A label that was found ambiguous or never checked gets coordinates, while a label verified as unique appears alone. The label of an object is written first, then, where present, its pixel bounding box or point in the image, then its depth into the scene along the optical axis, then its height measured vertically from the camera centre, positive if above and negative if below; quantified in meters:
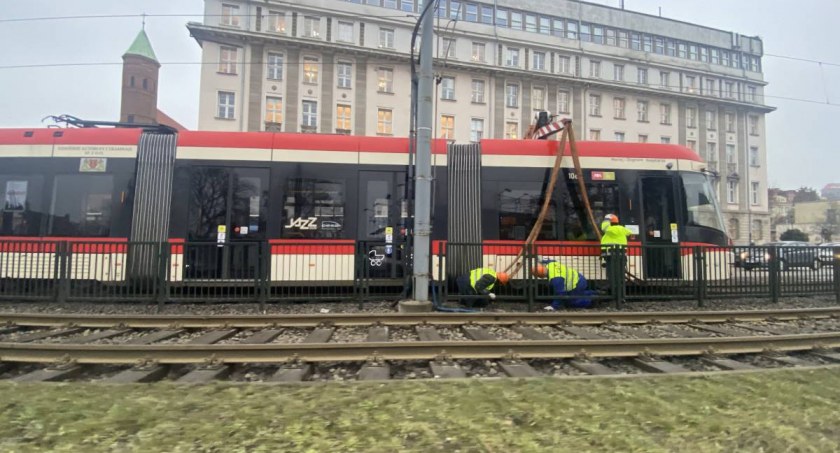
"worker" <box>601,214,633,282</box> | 8.73 +0.33
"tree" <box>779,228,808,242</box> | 49.88 +2.76
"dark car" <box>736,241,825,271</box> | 9.31 +0.05
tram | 9.14 +1.22
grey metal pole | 7.81 +1.47
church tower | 55.69 +21.40
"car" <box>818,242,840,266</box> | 9.88 +0.11
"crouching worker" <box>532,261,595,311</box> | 8.56 -0.54
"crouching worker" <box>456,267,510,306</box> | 8.17 -0.57
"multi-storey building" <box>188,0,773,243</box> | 36.22 +17.23
